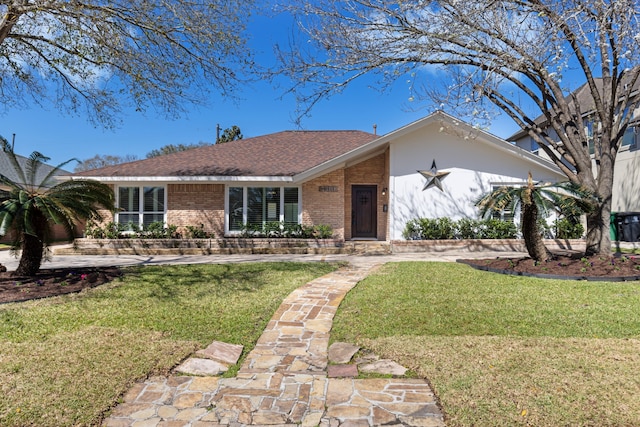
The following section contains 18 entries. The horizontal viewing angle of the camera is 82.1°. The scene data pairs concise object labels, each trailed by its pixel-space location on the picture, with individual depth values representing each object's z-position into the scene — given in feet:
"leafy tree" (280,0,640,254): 24.32
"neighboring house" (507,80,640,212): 51.44
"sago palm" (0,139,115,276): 21.31
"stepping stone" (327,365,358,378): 11.36
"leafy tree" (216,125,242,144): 137.39
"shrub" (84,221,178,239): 44.52
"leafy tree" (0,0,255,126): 23.24
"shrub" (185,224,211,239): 44.96
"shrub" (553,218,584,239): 43.65
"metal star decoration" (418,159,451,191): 44.52
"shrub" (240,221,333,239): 44.19
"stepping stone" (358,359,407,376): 11.48
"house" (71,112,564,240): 44.14
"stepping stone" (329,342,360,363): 12.56
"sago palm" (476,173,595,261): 26.20
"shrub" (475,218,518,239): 43.42
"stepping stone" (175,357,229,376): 11.67
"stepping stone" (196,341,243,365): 12.63
